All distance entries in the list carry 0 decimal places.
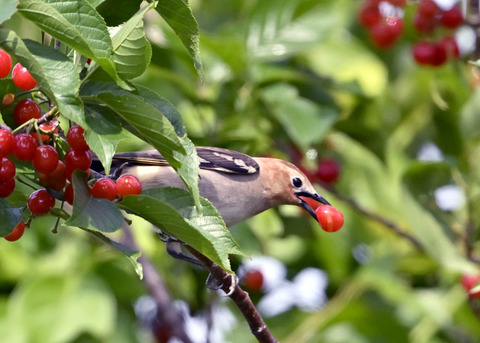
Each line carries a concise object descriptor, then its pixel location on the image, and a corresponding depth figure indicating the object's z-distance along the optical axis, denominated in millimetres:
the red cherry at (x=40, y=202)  6215
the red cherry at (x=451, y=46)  14680
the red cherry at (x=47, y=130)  6145
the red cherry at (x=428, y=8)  13953
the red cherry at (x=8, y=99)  6480
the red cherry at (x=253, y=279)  14625
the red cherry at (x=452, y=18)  13419
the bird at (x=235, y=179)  10156
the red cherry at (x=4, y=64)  6012
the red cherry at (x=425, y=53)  14414
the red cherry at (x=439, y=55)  14398
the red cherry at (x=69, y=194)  6254
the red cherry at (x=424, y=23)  14383
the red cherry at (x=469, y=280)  12642
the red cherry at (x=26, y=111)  6359
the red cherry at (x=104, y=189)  6187
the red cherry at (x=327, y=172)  14461
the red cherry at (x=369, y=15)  15391
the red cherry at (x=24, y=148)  5988
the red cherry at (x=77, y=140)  6051
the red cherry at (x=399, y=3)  14930
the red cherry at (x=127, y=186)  6312
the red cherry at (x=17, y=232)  6465
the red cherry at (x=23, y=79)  6187
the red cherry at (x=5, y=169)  5922
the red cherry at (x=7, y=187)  6051
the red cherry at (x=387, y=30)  15023
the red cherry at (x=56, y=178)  6121
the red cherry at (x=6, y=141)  5906
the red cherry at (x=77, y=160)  6074
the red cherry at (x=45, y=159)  5934
